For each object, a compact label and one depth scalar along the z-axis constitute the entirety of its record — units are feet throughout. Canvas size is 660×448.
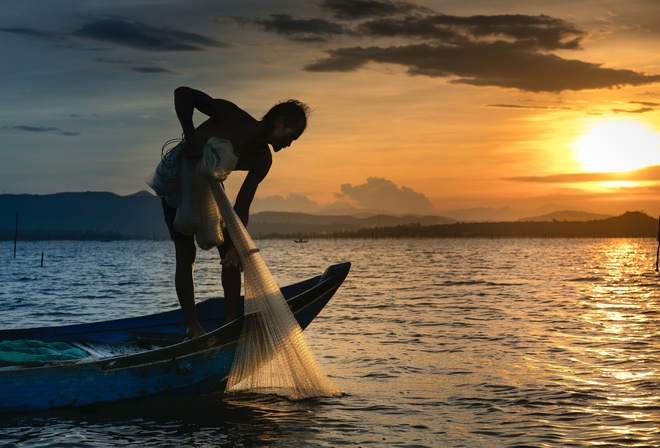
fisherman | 28.73
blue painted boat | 28.50
